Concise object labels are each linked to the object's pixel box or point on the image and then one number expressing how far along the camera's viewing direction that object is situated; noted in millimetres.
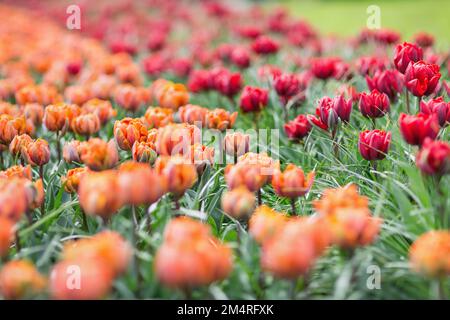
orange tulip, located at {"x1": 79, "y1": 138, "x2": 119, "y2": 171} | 1981
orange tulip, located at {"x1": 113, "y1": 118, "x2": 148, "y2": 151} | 2277
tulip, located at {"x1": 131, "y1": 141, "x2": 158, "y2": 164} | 2178
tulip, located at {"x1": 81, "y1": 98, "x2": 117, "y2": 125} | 2941
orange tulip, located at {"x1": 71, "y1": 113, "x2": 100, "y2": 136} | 2662
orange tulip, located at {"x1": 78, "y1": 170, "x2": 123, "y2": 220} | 1539
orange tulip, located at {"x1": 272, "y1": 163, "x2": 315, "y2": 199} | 1801
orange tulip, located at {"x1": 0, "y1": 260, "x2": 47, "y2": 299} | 1416
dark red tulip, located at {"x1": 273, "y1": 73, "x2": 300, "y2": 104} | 2918
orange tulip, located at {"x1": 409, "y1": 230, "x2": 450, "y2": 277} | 1345
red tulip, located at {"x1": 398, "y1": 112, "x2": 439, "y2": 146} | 1782
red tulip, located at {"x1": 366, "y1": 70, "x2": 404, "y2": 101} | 2629
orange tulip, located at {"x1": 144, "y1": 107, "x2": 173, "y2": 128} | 2693
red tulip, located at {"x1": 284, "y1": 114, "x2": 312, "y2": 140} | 2564
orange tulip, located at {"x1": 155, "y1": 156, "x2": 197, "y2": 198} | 1720
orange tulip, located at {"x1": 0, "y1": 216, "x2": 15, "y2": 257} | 1487
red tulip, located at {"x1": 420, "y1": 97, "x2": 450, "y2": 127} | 2062
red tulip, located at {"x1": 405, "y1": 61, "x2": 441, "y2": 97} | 2334
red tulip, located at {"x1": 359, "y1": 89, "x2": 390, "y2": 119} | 2334
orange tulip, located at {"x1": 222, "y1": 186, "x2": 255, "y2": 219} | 1717
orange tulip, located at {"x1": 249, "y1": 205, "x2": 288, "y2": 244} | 1533
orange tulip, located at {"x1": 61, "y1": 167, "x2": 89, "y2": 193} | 2049
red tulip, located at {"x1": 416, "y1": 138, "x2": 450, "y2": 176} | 1622
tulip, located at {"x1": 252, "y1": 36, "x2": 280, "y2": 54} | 4355
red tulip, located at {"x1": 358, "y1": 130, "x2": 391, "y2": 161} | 2002
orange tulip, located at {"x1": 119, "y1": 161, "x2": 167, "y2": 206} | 1557
